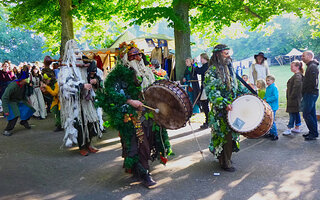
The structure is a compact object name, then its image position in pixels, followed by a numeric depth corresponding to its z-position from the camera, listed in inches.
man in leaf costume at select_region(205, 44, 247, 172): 177.9
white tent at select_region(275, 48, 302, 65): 1883.0
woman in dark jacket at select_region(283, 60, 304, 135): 256.7
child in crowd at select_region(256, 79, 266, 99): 275.3
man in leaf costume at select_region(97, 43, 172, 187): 160.7
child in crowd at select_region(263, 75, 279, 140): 248.2
